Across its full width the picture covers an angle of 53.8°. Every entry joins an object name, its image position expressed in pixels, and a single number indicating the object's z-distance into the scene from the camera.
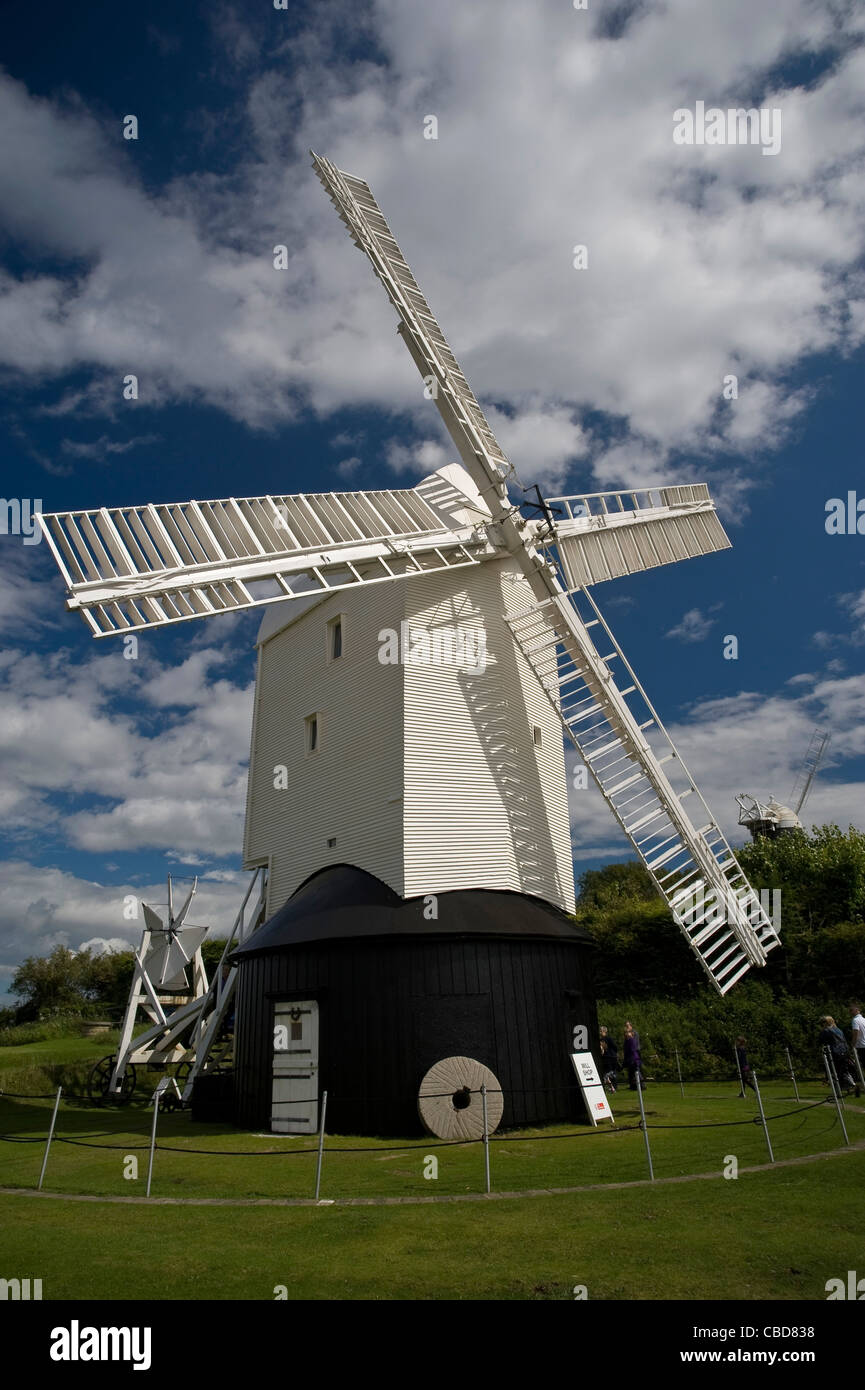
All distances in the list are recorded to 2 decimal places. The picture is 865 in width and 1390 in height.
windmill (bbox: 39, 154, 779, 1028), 15.19
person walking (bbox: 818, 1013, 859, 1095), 15.73
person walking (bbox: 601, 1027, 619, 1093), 19.88
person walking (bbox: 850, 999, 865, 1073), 15.33
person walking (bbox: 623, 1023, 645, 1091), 16.95
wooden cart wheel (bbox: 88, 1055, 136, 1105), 23.22
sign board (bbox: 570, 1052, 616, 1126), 15.51
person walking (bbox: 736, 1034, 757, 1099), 18.25
